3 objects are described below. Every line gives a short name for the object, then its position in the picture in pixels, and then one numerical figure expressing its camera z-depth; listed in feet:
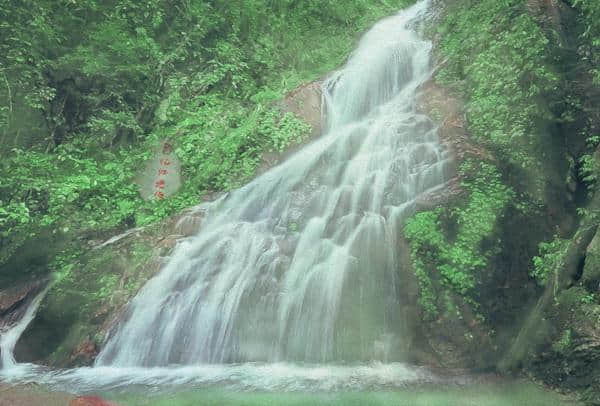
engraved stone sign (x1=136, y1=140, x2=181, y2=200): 26.35
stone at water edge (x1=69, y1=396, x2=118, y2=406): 13.35
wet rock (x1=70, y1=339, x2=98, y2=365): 18.01
